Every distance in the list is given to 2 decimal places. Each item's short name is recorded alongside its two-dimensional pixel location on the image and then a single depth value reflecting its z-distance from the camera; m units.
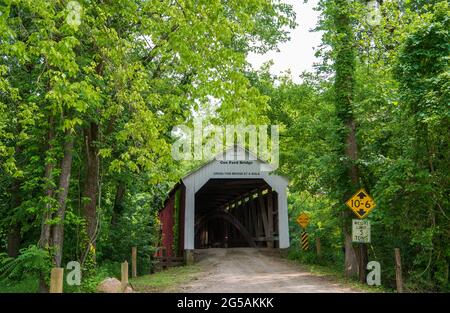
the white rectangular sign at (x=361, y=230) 10.00
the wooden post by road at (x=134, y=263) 14.43
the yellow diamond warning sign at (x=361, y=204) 10.28
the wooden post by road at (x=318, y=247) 16.42
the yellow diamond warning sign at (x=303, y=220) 17.92
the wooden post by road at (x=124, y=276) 9.29
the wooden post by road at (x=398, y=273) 9.18
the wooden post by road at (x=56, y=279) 6.48
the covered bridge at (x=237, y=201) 18.95
